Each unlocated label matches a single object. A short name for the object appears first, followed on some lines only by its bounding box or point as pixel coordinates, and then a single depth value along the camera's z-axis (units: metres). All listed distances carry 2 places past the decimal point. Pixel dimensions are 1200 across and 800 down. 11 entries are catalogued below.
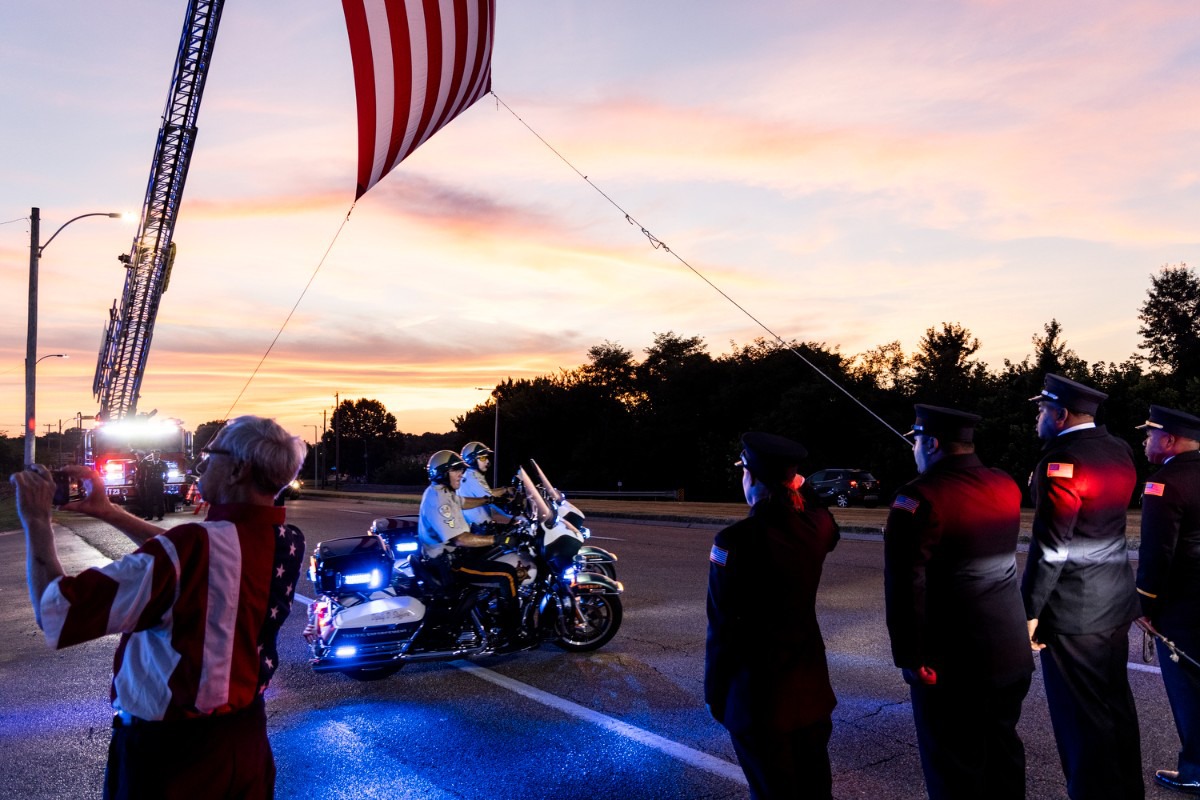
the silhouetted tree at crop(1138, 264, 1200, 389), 62.66
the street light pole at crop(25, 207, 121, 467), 24.80
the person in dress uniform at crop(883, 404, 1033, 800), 3.85
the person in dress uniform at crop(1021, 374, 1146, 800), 4.20
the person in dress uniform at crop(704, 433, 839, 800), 3.37
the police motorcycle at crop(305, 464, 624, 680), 7.08
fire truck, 27.55
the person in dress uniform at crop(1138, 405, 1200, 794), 4.73
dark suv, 35.78
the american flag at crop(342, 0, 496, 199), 7.24
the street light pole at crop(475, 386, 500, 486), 64.31
